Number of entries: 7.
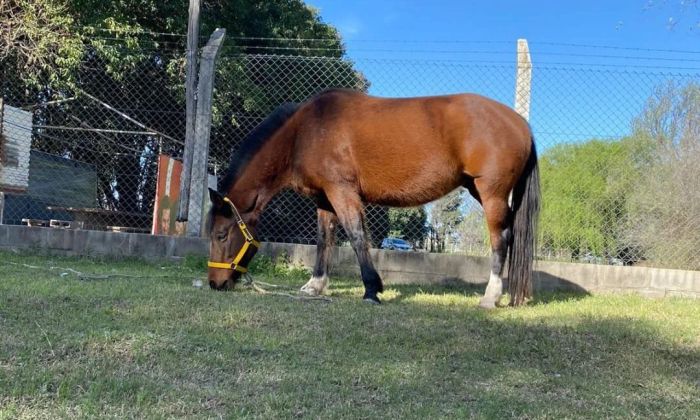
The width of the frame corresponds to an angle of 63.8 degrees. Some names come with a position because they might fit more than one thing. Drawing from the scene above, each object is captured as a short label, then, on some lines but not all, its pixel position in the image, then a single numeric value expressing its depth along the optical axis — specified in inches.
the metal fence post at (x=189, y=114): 265.9
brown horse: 186.7
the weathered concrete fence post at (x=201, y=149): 269.4
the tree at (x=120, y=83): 289.0
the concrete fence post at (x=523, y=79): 244.8
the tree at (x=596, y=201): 247.6
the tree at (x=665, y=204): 242.8
